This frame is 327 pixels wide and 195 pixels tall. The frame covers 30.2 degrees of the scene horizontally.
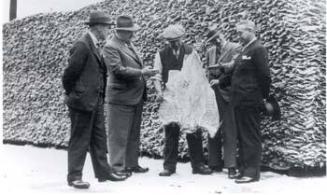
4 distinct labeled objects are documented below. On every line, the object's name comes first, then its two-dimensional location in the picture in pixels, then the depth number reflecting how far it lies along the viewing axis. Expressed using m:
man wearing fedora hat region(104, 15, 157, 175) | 7.79
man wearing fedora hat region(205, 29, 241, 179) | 7.77
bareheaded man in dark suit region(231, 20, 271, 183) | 7.10
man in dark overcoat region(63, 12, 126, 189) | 6.83
